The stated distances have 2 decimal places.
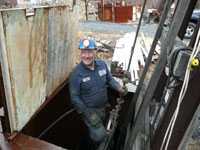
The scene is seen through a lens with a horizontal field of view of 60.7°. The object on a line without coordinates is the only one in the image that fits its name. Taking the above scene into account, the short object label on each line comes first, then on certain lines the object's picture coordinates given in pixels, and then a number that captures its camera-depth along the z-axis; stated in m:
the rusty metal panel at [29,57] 1.16
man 1.89
